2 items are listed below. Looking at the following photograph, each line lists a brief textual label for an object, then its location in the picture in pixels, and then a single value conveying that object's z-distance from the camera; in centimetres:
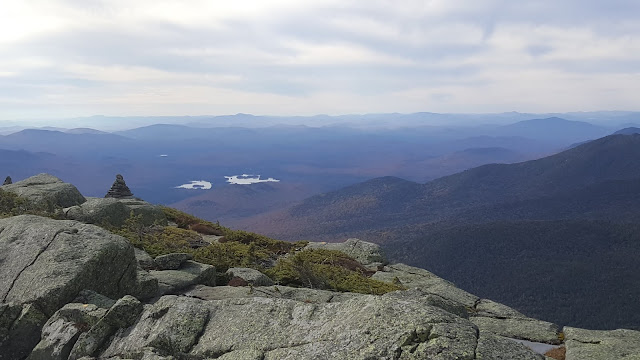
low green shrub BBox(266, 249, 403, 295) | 2111
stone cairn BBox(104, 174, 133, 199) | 4108
